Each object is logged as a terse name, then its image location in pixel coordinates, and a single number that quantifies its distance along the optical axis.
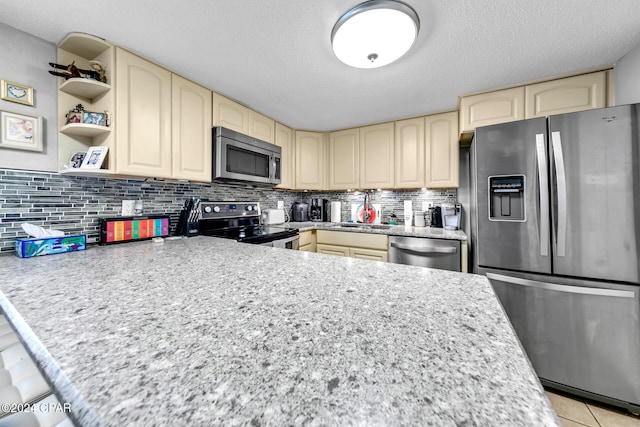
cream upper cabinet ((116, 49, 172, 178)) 1.56
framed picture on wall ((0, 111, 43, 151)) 1.33
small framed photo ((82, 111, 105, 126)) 1.49
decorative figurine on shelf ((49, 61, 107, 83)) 1.44
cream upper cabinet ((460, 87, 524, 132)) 2.03
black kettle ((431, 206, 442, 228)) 2.79
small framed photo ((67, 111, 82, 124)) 1.51
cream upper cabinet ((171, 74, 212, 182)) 1.87
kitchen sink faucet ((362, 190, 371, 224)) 3.23
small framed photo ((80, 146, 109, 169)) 1.46
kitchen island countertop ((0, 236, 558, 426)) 0.29
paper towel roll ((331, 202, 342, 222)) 3.41
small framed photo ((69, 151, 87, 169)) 1.50
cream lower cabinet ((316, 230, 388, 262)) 2.53
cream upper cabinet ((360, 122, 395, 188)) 2.90
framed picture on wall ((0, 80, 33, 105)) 1.34
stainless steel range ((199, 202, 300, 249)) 2.14
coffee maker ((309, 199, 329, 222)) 3.49
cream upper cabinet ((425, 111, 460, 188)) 2.54
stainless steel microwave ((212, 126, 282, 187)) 2.12
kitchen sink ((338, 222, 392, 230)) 2.90
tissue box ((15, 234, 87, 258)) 1.21
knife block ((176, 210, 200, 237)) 1.98
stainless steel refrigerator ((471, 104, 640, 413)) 1.40
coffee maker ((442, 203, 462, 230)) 2.61
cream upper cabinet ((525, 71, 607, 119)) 1.80
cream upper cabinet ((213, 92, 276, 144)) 2.19
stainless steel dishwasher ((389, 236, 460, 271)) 2.18
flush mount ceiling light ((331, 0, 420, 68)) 1.18
